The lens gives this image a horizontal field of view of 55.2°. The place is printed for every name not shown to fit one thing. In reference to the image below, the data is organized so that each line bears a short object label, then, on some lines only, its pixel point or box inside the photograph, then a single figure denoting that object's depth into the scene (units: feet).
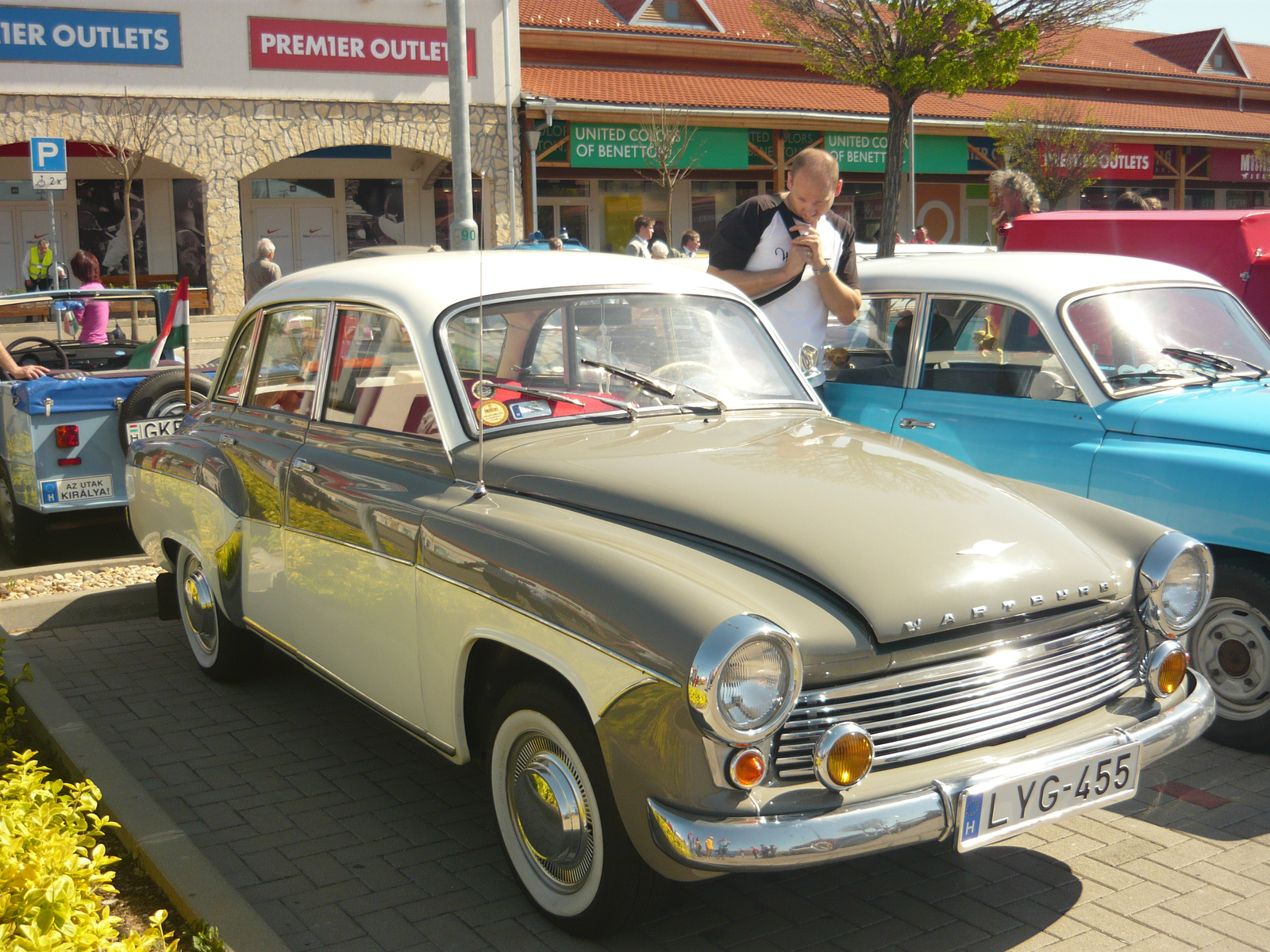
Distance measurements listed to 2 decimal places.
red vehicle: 24.56
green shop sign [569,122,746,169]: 84.17
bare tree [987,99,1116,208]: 90.43
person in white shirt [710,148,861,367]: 18.01
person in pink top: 30.89
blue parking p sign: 44.65
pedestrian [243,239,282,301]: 34.76
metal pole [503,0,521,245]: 74.69
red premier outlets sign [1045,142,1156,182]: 107.45
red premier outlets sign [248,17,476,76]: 71.82
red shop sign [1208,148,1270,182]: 116.57
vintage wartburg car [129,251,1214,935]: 8.72
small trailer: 23.32
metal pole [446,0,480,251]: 40.60
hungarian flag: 19.26
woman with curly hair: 26.66
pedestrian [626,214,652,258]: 51.08
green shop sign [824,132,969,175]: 96.17
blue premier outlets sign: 65.62
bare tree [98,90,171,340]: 66.90
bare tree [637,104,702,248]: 83.10
